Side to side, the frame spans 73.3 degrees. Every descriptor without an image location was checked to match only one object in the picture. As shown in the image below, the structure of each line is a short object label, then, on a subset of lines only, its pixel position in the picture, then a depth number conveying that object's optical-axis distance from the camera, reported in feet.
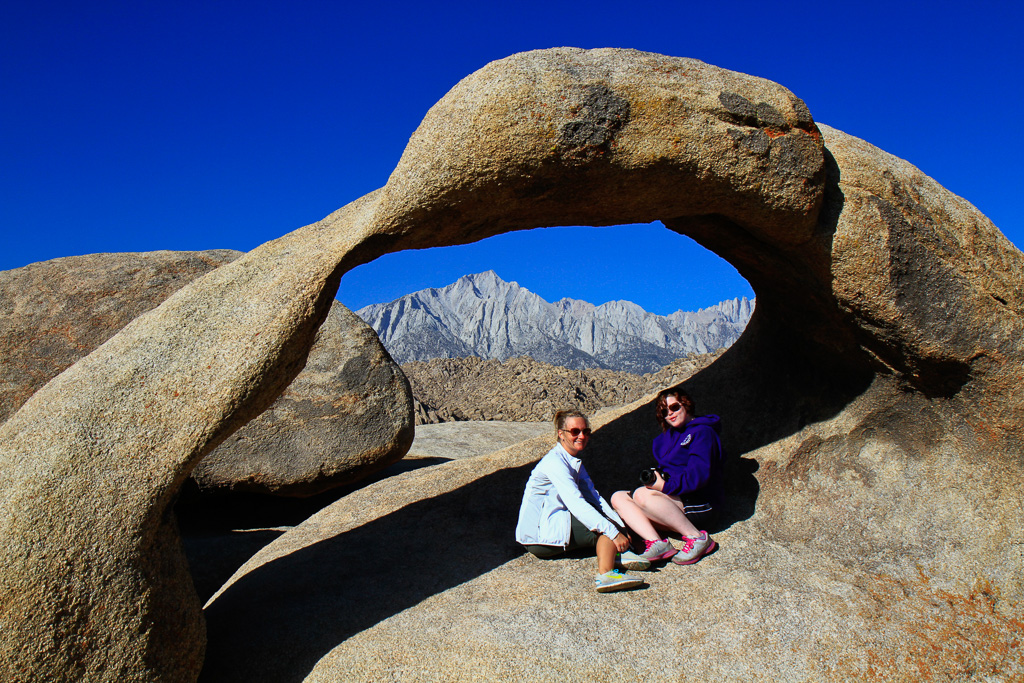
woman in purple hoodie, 12.53
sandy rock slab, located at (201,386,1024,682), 10.09
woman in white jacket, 11.91
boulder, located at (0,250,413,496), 16.72
